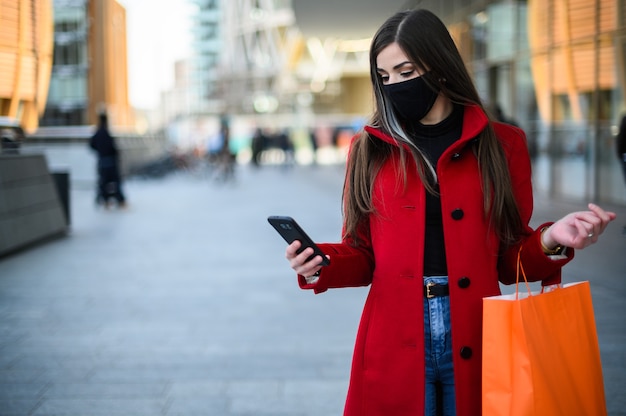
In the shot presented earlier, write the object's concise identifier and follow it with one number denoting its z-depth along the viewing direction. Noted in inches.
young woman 163.2
